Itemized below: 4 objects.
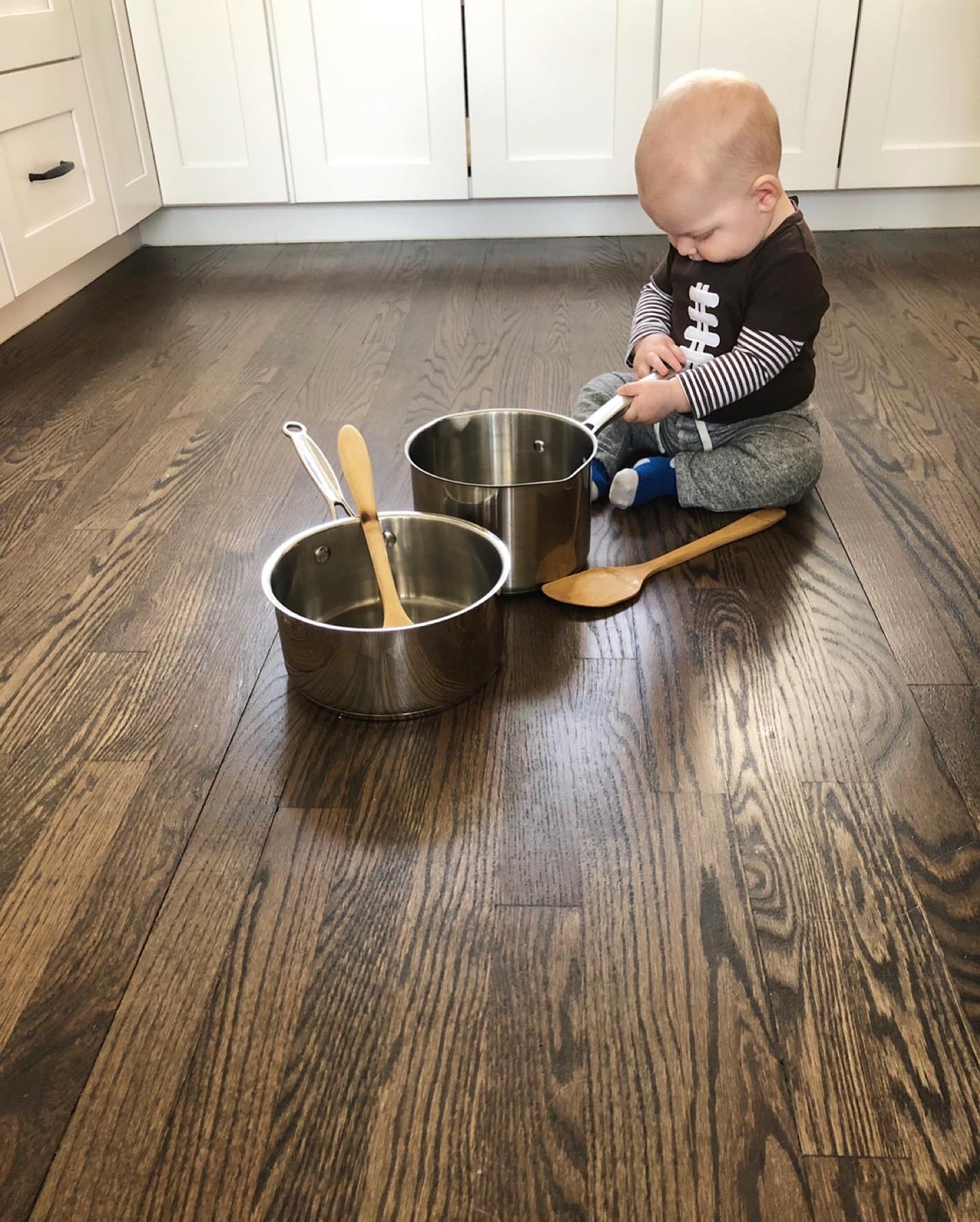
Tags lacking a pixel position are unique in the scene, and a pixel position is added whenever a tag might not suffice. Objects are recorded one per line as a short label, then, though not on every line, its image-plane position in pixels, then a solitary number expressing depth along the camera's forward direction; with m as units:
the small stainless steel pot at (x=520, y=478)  1.05
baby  1.10
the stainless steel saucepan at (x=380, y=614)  0.90
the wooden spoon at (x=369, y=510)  0.97
